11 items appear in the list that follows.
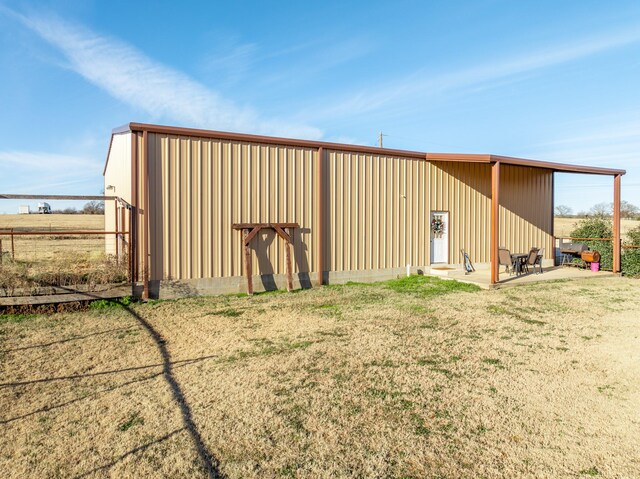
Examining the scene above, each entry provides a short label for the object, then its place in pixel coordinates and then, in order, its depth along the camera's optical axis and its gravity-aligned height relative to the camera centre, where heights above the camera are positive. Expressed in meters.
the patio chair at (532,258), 12.05 -0.76
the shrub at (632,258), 12.38 -0.80
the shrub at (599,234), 13.30 -0.07
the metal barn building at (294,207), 8.52 +0.69
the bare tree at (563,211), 67.94 +3.72
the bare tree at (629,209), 41.70 +2.56
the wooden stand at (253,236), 9.20 -0.05
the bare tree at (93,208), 31.42 +2.25
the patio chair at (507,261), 11.63 -0.81
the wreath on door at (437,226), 12.10 +0.21
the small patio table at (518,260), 11.97 -0.81
